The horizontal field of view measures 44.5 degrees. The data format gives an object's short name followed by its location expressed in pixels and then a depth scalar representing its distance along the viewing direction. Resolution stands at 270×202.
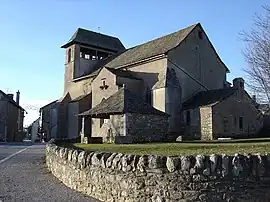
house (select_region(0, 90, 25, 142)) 53.30
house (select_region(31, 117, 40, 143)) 71.03
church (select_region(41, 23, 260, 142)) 26.14
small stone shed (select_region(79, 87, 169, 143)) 24.91
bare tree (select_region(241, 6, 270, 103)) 21.50
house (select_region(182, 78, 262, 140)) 31.75
